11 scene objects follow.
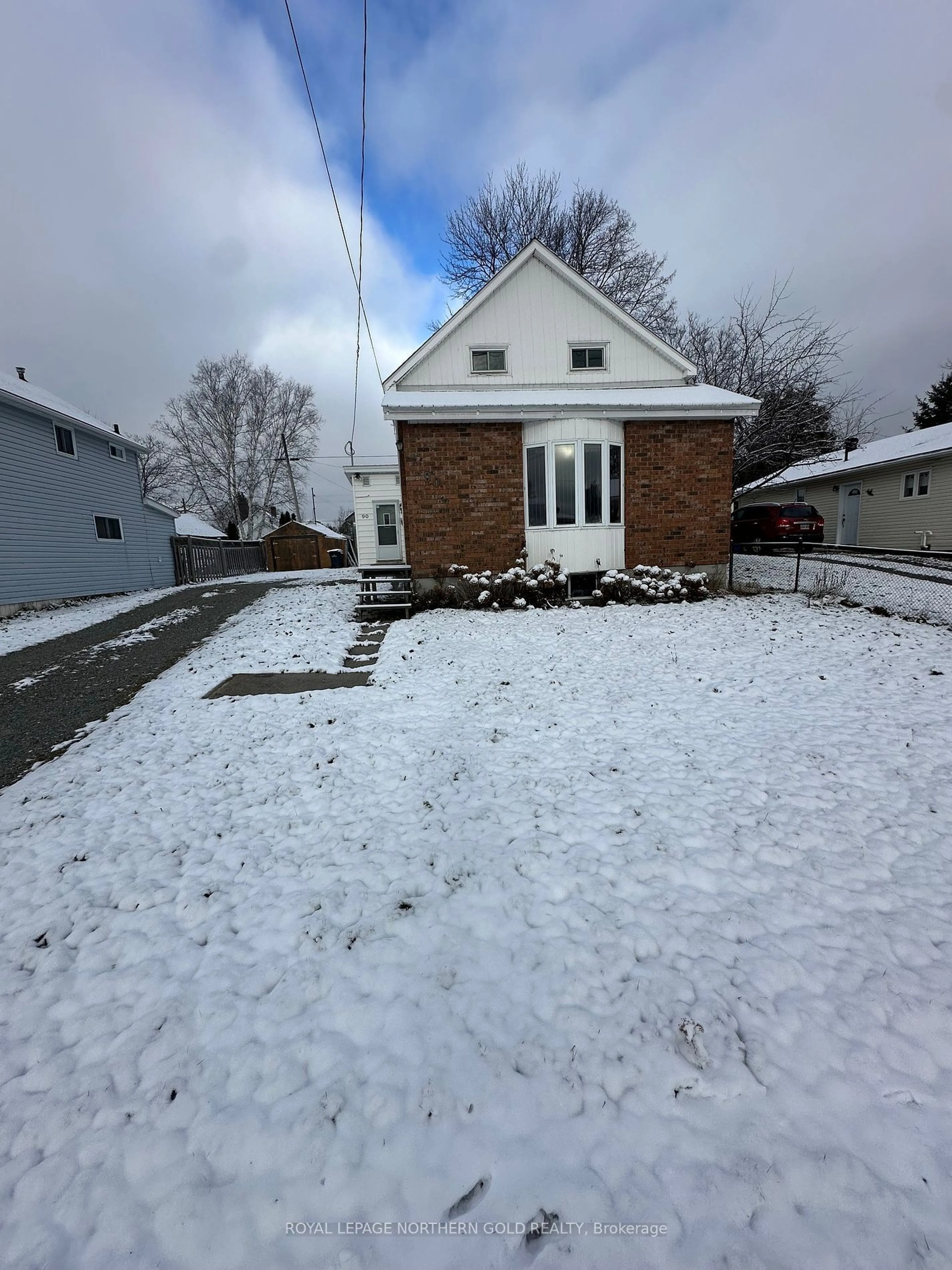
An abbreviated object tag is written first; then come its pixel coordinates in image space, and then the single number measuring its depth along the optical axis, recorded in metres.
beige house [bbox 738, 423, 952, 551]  16.66
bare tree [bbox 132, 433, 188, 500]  35.59
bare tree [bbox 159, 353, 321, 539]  33.34
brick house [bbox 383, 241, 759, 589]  9.77
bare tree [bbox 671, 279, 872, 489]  14.17
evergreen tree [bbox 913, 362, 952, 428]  25.88
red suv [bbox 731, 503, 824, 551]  16.06
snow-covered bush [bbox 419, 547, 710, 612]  9.68
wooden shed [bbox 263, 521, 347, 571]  28.69
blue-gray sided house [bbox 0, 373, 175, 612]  12.20
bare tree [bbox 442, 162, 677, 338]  18.47
